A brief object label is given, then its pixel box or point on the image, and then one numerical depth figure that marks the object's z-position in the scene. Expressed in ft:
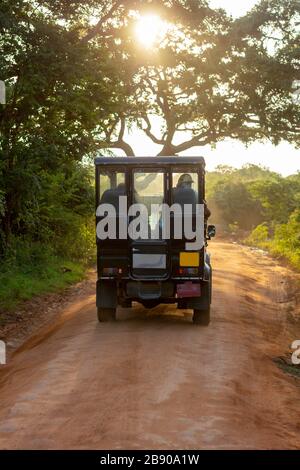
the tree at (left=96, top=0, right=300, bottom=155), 84.38
